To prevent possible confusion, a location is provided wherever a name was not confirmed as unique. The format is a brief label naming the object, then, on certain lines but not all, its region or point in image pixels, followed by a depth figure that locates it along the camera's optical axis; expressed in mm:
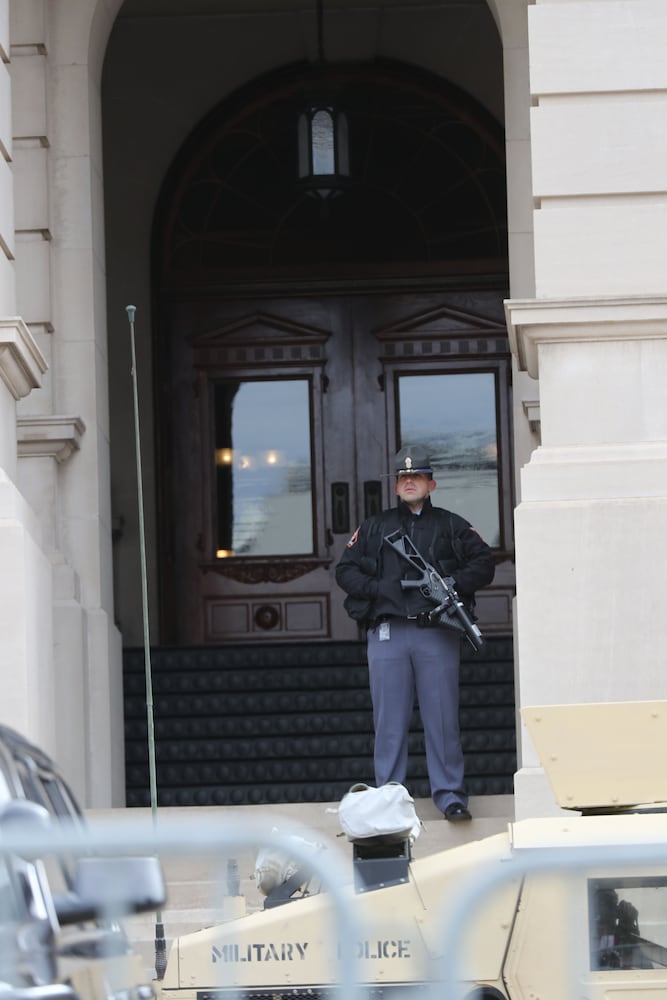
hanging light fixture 27547
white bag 15539
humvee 13359
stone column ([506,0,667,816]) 18891
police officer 21297
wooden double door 32750
